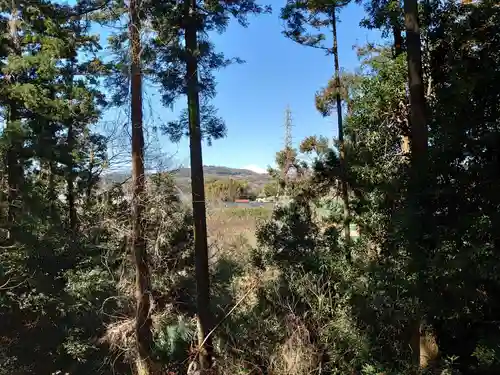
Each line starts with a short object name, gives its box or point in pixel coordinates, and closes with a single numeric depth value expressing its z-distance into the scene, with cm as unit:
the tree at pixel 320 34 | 1227
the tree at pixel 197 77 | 932
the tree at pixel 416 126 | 689
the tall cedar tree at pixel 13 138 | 1323
